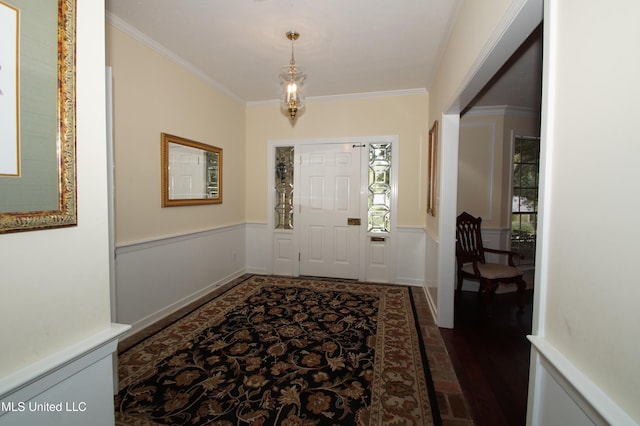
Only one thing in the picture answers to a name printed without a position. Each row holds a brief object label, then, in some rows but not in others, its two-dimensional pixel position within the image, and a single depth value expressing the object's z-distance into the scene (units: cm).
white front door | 450
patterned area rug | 176
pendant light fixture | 270
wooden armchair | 341
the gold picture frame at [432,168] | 335
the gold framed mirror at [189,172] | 314
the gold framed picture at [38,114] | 78
